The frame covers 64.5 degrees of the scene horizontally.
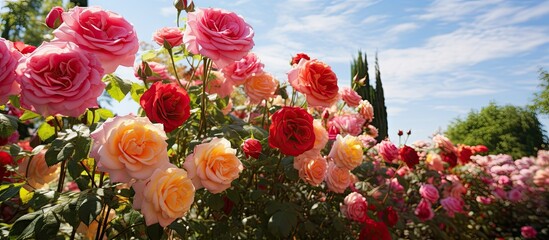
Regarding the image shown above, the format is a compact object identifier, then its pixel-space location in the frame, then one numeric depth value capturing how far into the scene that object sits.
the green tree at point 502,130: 15.40
